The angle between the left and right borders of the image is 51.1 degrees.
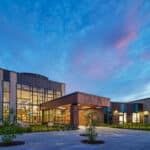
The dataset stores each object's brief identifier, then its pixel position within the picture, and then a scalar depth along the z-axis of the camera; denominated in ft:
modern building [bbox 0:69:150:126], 90.07
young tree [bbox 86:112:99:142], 33.38
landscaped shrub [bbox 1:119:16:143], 31.12
